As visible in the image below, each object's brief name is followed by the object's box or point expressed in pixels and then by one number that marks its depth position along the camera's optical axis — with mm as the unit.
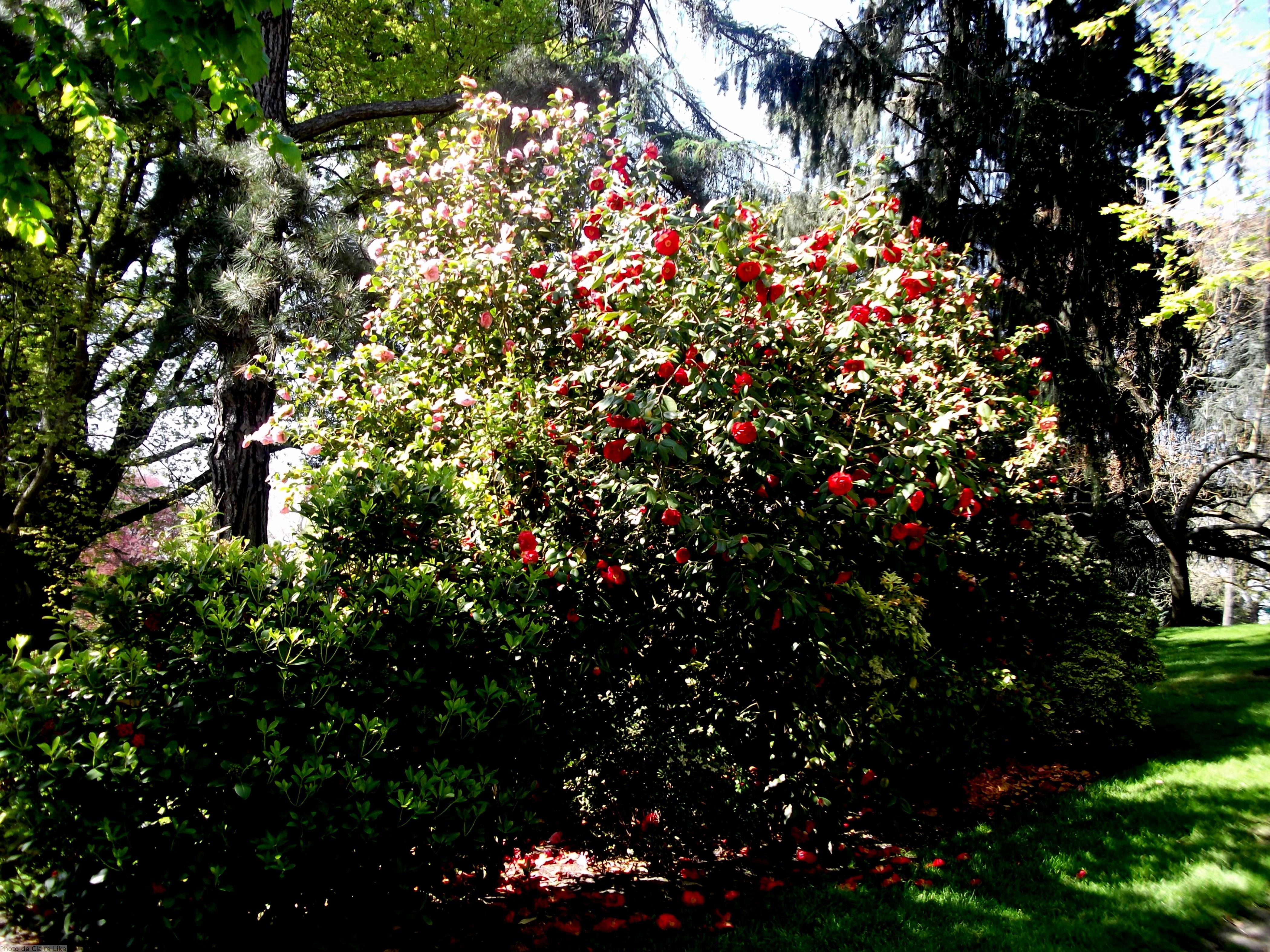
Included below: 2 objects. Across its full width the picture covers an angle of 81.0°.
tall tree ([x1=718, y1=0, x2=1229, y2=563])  9531
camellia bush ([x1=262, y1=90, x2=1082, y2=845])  3027
